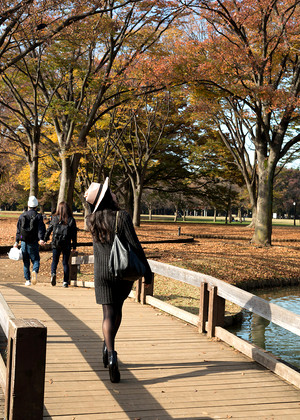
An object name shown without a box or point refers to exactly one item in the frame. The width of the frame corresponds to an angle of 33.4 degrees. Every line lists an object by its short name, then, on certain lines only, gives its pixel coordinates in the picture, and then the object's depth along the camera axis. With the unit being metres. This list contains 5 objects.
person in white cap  10.39
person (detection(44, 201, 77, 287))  10.23
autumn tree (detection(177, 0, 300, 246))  19.31
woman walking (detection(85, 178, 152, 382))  4.93
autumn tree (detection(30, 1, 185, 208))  17.61
